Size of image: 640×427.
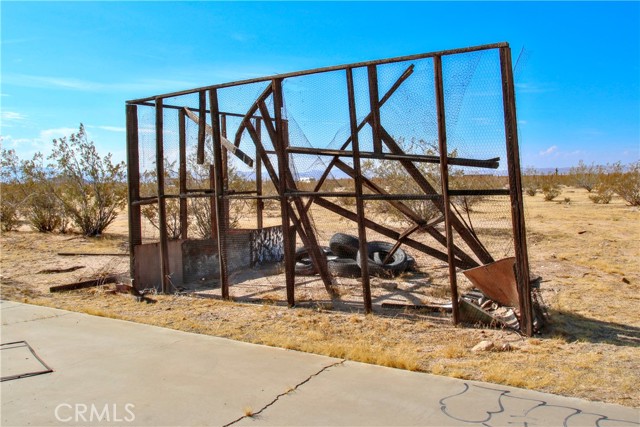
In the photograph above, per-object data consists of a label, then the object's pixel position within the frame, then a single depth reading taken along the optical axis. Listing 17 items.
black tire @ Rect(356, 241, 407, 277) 10.09
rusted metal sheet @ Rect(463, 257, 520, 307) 6.46
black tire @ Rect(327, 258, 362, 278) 10.02
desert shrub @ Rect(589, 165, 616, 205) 28.67
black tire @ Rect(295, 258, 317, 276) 10.64
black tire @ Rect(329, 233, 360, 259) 11.08
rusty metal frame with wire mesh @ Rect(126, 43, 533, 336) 6.17
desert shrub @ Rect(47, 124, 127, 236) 16.88
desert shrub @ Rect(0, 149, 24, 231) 18.02
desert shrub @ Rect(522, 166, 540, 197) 37.79
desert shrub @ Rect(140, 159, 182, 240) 12.96
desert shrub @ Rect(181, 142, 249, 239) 12.18
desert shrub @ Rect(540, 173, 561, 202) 32.19
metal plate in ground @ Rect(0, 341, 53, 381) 5.07
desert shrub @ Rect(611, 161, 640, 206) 26.14
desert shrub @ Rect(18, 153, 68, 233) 17.47
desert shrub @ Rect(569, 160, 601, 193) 43.47
